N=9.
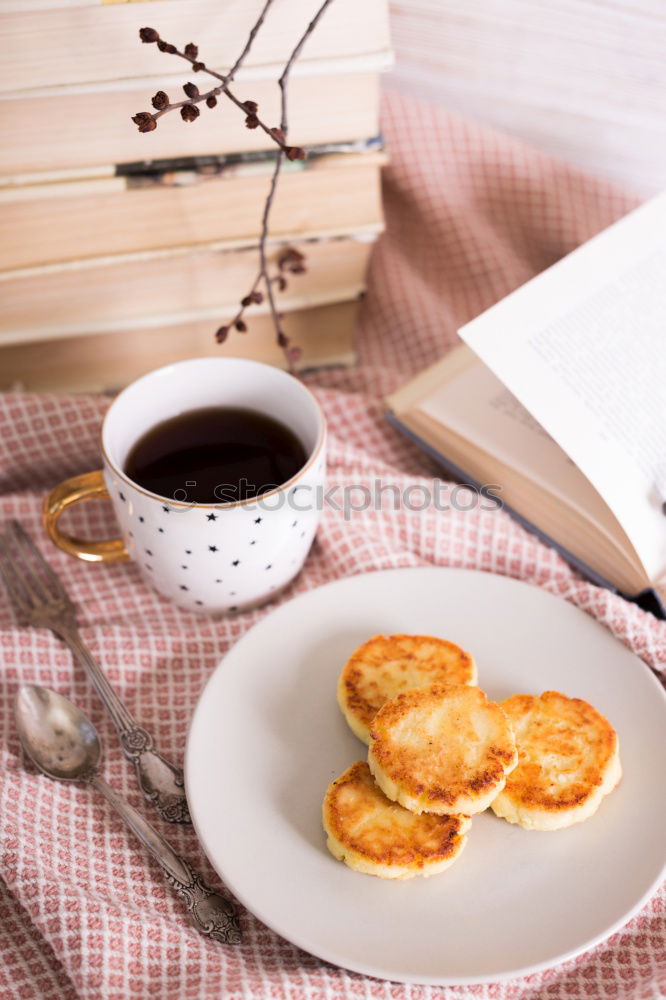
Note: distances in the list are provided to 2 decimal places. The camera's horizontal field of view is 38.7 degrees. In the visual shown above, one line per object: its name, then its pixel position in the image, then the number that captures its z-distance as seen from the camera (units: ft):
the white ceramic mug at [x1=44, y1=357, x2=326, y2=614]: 3.01
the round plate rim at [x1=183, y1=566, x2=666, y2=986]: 2.32
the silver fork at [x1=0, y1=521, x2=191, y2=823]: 2.87
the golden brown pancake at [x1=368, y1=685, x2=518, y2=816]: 2.51
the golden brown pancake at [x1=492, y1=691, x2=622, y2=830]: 2.61
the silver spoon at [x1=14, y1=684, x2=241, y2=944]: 2.74
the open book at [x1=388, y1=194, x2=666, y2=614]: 3.36
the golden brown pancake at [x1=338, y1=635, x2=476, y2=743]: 2.86
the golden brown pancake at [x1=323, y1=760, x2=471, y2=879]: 2.48
